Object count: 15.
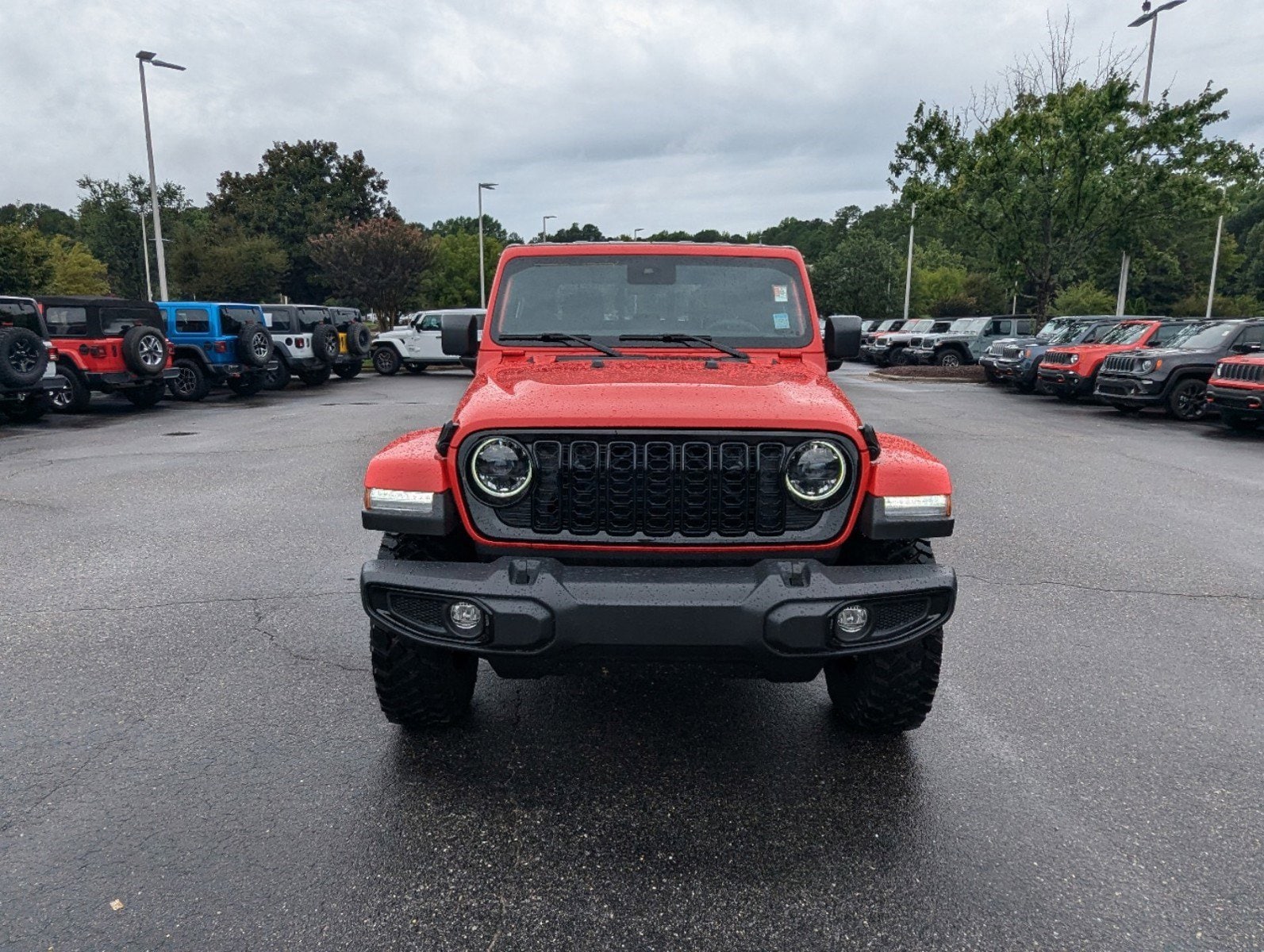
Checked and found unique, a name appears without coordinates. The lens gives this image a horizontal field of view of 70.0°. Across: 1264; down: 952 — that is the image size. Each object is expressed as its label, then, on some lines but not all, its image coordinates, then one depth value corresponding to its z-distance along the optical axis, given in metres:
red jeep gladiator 2.70
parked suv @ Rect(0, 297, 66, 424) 12.55
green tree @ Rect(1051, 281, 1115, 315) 51.84
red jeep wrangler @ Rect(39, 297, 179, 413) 14.83
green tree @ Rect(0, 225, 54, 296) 29.12
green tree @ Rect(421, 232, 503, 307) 57.34
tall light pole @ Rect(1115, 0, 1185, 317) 23.27
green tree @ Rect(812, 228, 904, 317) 49.84
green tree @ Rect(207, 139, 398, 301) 51.75
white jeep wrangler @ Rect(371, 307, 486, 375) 25.12
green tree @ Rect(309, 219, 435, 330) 38.97
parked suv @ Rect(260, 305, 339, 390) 19.70
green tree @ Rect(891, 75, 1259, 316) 21.92
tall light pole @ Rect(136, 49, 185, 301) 23.18
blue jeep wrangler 17.66
